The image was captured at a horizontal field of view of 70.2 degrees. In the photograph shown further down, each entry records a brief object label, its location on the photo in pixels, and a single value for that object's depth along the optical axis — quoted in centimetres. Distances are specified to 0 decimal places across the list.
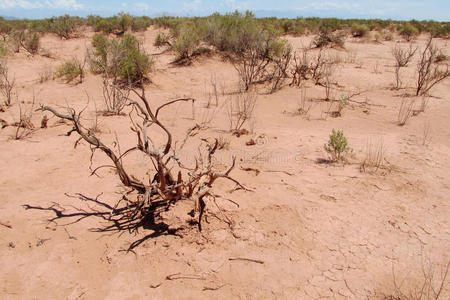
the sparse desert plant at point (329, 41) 1328
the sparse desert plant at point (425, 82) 712
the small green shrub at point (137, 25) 1898
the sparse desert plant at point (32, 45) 1096
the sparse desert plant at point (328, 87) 693
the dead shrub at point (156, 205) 273
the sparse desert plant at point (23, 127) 480
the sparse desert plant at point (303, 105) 623
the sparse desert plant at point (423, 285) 222
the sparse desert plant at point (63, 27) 1622
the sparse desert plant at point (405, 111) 565
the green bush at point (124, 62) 790
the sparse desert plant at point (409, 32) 1767
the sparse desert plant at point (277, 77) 775
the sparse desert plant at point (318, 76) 802
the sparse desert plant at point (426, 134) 473
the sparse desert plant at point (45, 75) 823
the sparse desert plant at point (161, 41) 1203
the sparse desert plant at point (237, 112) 548
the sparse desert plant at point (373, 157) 390
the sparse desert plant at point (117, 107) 586
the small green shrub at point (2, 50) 834
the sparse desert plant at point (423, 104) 616
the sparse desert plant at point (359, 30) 1742
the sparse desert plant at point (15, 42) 1069
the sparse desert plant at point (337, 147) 404
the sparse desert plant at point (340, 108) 607
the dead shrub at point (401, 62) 813
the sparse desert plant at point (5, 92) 620
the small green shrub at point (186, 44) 1016
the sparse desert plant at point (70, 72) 813
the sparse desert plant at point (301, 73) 787
